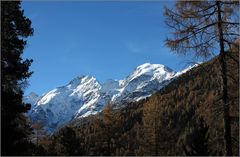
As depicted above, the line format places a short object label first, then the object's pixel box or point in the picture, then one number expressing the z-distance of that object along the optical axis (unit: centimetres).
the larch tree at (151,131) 4934
